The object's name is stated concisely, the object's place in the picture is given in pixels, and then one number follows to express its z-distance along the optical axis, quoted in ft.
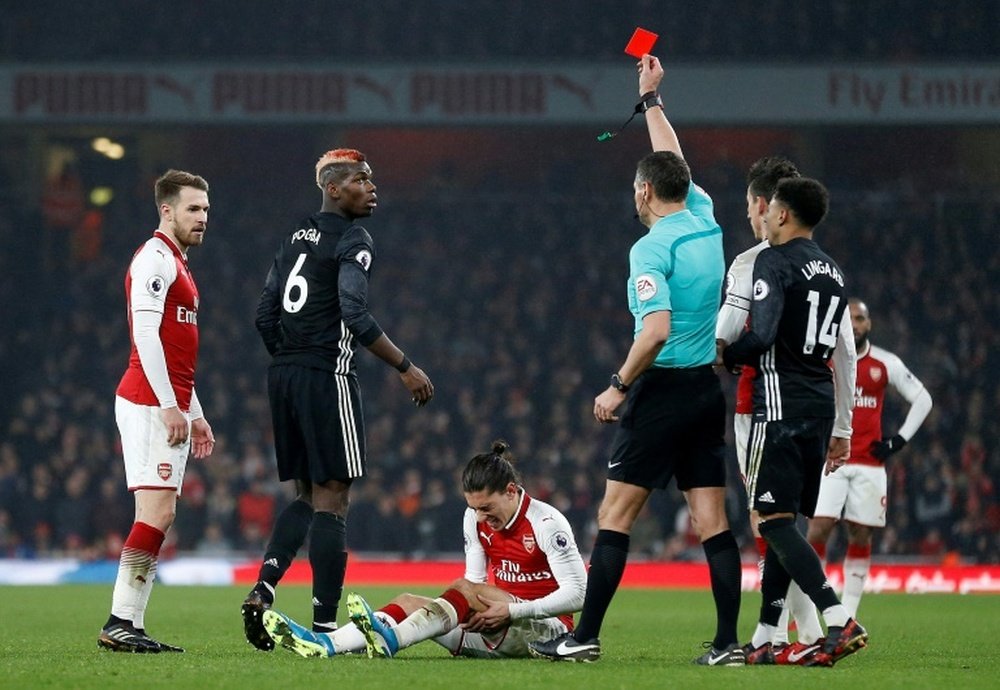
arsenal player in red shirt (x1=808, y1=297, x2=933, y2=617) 67.77
